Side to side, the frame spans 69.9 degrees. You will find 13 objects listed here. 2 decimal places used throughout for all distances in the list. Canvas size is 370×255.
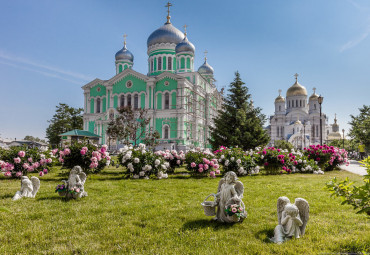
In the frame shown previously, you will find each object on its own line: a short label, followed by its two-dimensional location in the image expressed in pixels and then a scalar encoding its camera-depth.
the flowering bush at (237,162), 10.96
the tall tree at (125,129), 25.75
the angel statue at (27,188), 6.30
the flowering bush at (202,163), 10.38
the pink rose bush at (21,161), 9.20
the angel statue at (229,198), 4.32
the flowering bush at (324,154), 13.70
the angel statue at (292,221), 3.71
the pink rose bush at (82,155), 9.40
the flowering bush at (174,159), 11.48
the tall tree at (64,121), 42.41
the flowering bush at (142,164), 9.75
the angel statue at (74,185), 6.05
